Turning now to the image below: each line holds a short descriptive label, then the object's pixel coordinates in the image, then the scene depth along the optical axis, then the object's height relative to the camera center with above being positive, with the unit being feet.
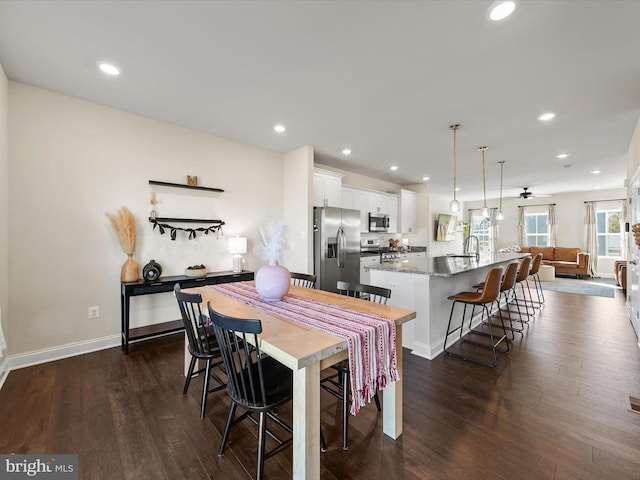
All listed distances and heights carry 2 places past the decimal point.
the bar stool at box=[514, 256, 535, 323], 13.02 -1.40
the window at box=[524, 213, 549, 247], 31.14 +1.48
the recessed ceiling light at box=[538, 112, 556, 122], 10.59 +4.93
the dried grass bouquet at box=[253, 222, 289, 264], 6.69 -0.04
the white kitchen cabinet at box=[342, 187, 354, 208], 18.10 +3.07
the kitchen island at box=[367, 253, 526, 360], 9.57 -1.87
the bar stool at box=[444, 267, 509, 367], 9.22 -1.94
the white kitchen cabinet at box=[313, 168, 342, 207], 15.65 +3.23
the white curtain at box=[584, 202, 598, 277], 27.66 +0.47
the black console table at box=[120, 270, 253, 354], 9.83 -1.72
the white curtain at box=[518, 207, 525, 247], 32.17 +1.88
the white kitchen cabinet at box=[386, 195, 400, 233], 22.11 +2.53
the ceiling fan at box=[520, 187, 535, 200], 24.11 +4.16
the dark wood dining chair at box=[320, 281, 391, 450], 5.46 -2.97
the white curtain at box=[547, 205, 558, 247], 30.01 +1.64
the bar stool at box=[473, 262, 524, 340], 10.75 -1.47
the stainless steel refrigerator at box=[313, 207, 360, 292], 14.67 -0.16
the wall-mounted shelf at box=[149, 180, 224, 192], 11.21 +2.52
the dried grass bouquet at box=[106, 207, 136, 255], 10.28 +0.64
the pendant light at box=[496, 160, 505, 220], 17.29 +1.75
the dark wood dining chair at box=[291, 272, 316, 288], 9.01 -1.16
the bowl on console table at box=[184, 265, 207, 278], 11.52 -1.15
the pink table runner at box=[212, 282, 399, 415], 4.49 -1.63
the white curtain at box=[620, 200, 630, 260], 26.37 +1.27
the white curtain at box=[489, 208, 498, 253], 33.99 +1.26
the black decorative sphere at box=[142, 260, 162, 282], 10.57 -1.05
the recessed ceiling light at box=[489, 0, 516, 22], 5.52 +4.81
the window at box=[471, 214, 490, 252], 35.32 +1.51
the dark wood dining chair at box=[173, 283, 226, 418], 6.10 -2.30
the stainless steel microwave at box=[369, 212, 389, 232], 20.21 +1.57
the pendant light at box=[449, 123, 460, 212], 11.75 +1.73
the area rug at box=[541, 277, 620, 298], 20.17 -3.66
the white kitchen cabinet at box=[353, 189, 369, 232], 19.07 +2.60
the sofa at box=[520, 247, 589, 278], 26.37 -1.74
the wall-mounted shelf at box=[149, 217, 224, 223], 11.22 +1.04
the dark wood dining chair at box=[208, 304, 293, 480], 4.31 -2.51
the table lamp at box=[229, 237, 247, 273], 12.84 -0.25
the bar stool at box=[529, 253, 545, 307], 16.10 -1.38
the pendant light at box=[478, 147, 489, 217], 14.48 +1.69
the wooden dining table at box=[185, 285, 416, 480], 3.99 -1.85
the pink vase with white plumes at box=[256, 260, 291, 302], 6.64 -0.93
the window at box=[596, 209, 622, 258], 27.08 +0.85
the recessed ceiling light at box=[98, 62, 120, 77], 7.74 +5.08
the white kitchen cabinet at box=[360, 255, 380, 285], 17.24 -1.47
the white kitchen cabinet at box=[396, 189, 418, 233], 23.11 +2.75
